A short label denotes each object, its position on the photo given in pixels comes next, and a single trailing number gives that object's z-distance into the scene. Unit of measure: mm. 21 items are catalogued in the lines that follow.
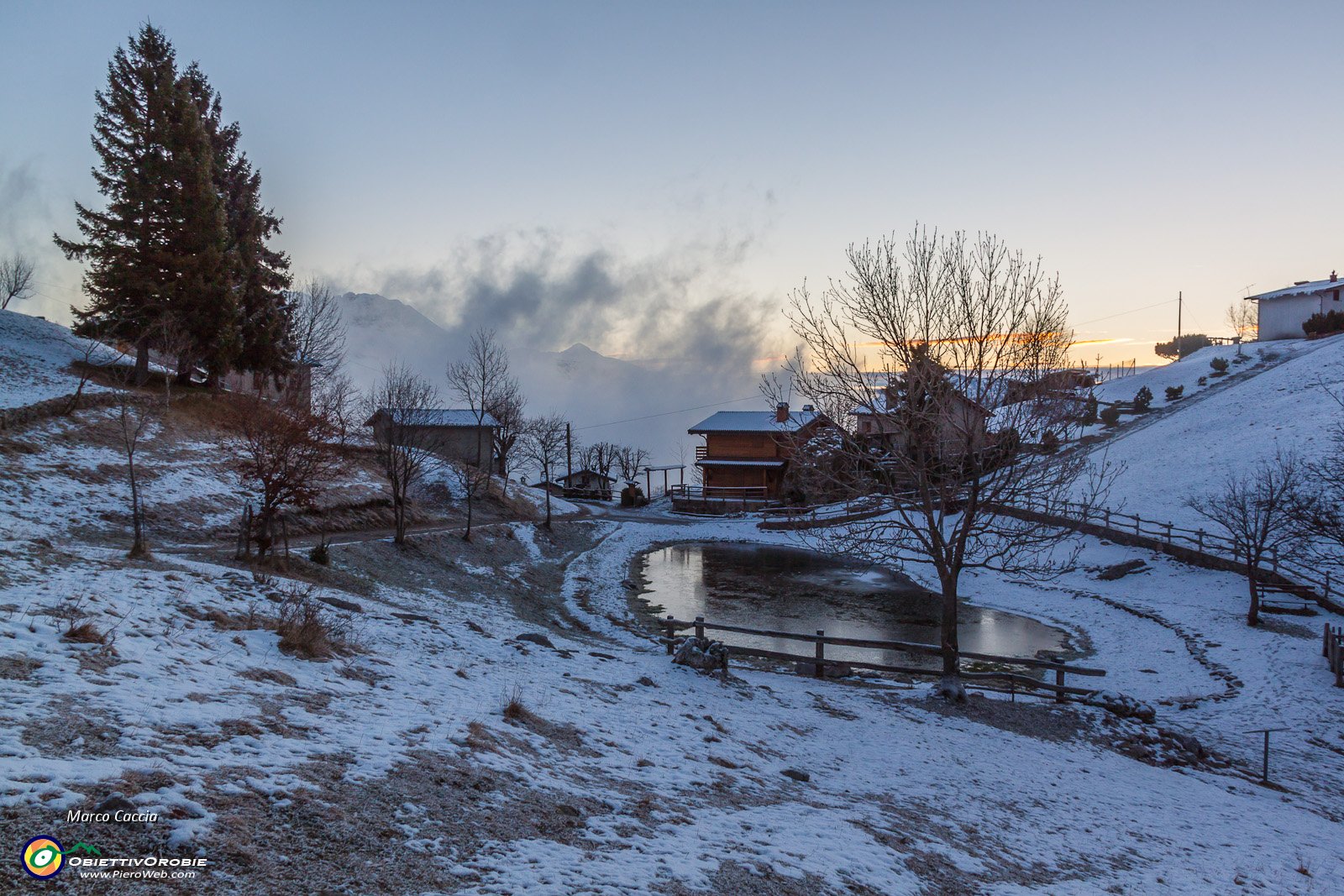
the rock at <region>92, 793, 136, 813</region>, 4859
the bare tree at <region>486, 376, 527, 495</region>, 59625
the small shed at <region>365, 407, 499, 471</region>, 56212
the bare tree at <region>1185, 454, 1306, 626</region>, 23000
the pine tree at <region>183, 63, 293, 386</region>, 37469
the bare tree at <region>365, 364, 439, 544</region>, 30406
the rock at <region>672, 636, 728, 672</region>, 15164
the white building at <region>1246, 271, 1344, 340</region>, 72750
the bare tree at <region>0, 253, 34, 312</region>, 49272
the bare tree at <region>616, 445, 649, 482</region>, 95731
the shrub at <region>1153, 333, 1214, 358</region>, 98062
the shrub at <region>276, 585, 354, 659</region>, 10070
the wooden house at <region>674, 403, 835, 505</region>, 63750
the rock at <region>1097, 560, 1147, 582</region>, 31328
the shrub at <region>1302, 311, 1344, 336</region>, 69375
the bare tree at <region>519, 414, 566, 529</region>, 71788
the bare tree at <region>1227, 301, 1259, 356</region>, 100006
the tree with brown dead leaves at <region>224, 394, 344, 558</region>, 18281
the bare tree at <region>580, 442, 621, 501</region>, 86812
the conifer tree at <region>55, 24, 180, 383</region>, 32438
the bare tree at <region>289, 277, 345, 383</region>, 45219
